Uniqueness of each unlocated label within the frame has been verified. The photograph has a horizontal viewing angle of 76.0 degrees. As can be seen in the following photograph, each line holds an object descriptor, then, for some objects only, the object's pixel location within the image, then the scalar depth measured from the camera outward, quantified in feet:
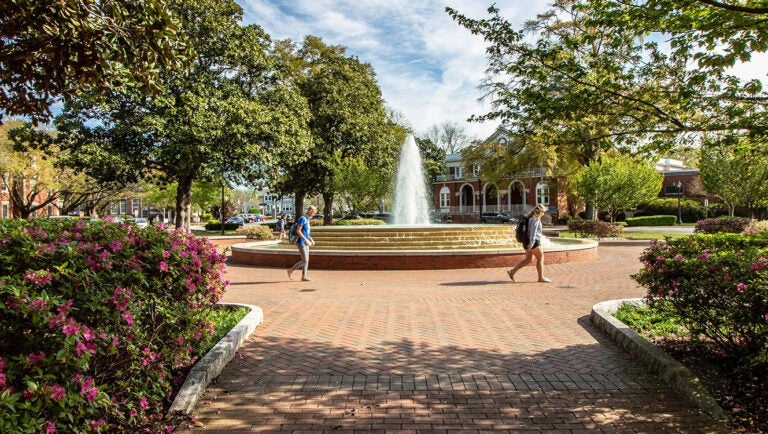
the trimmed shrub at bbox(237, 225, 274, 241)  87.73
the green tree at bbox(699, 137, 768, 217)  88.07
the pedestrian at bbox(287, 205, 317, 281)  36.45
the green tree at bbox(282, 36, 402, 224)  107.45
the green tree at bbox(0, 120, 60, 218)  110.73
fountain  44.88
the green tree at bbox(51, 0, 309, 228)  71.61
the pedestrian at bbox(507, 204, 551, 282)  35.27
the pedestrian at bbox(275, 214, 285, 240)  88.77
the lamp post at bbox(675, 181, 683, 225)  143.64
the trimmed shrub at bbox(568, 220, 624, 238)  82.58
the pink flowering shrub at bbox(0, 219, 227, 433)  8.87
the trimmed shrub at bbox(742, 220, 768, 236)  59.77
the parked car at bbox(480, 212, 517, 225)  158.59
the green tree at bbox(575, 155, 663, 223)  88.07
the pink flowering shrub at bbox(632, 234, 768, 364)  12.67
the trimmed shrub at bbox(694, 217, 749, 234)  70.59
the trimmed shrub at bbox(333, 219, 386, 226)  106.20
